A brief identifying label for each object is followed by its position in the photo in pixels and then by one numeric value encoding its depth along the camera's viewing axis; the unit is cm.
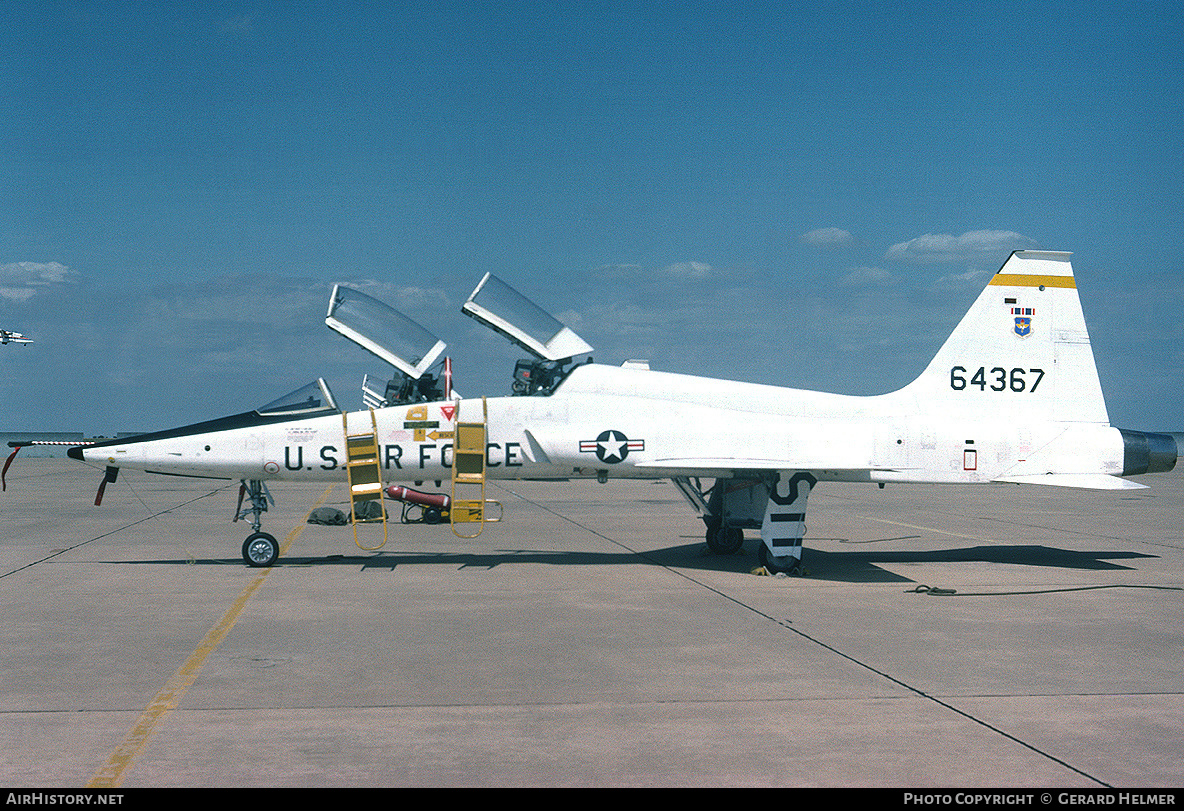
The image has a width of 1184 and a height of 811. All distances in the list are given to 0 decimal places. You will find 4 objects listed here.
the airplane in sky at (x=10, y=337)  7719
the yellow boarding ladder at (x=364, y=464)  1320
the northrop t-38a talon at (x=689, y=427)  1337
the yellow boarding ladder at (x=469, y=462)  1338
